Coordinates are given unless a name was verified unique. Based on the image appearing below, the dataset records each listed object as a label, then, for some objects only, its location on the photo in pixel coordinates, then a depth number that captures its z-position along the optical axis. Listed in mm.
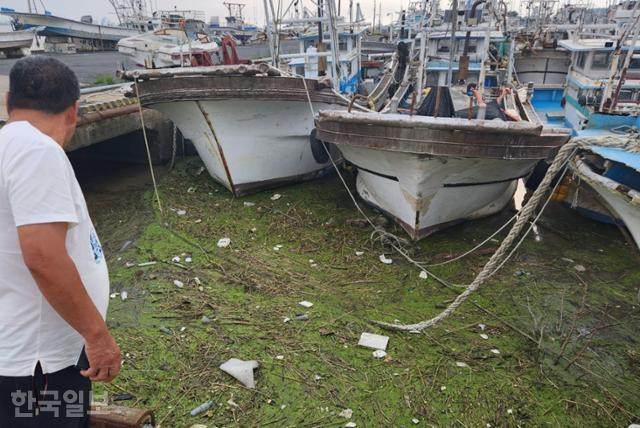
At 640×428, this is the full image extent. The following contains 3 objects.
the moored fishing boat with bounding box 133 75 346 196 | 6137
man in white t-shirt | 1408
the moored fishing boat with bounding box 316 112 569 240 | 4766
